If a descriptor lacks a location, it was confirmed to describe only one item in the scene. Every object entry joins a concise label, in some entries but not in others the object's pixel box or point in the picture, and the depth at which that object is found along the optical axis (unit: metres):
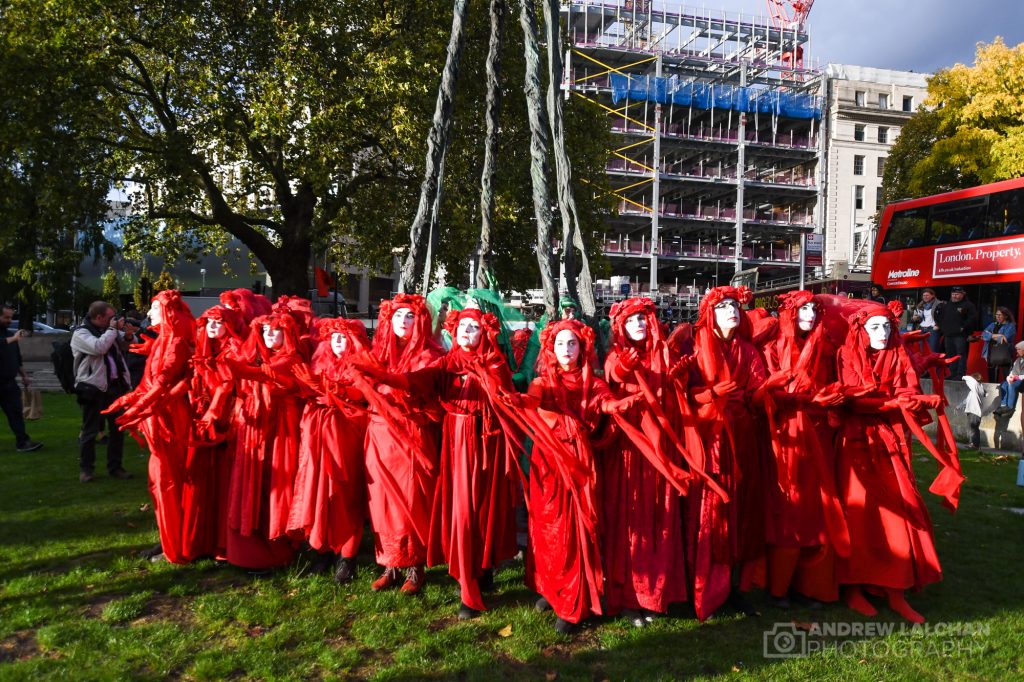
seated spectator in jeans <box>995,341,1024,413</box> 8.53
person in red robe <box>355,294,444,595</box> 4.38
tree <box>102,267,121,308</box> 44.34
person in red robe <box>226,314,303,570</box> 4.71
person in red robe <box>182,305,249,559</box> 4.88
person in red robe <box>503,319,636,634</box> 3.94
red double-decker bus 14.91
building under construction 50.19
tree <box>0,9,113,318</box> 12.14
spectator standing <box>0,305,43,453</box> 8.43
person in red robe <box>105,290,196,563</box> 4.72
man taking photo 7.44
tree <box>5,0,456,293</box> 12.71
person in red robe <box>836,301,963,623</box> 4.27
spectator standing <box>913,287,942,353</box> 13.45
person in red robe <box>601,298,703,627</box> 4.05
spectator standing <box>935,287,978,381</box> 13.12
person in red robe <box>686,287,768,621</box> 4.14
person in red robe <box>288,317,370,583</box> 4.56
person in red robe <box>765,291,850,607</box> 4.31
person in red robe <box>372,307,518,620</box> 4.22
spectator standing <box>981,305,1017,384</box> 11.28
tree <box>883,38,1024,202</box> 22.20
